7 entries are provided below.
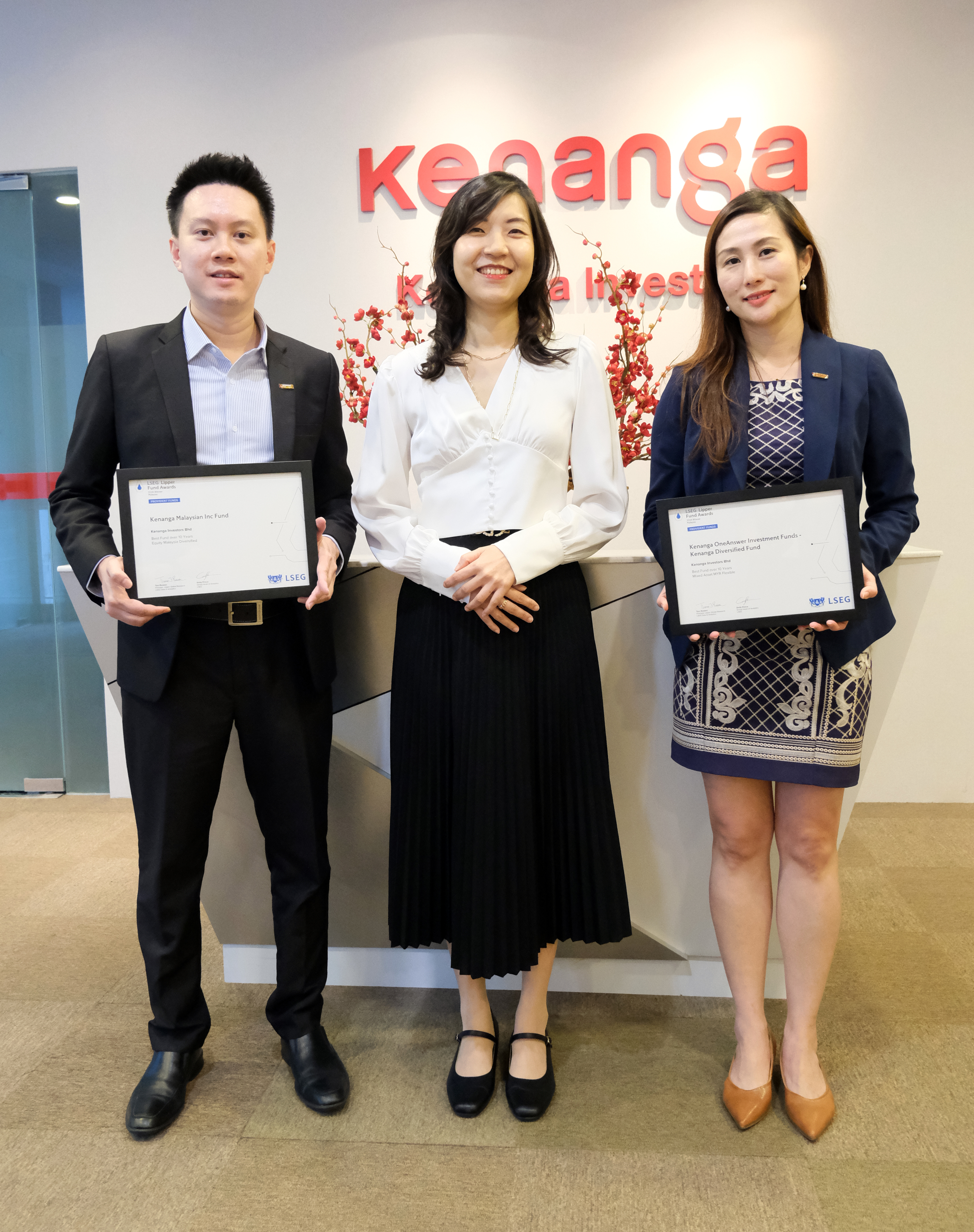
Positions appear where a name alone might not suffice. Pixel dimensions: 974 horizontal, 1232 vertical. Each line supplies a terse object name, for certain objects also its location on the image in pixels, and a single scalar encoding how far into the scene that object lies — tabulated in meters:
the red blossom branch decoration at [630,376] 2.06
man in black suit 1.60
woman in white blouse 1.62
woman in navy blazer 1.56
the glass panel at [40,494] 3.69
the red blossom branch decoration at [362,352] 2.13
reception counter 1.91
